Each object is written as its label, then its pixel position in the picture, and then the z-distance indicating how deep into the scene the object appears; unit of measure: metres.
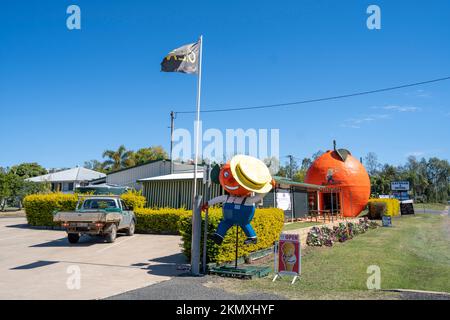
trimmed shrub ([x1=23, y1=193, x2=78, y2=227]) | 19.08
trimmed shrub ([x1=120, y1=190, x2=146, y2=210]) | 18.69
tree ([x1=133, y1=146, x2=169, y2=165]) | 53.32
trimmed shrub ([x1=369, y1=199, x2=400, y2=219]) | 27.44
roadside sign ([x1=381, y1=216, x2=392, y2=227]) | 22.39
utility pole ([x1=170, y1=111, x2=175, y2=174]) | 33.94
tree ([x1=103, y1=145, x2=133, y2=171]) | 53.28
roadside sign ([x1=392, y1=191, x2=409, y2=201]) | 35.47
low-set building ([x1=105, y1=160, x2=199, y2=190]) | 26.59
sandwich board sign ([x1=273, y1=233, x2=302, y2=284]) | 7.68
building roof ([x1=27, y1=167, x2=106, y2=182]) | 45.16
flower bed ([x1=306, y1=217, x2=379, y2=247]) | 13.80
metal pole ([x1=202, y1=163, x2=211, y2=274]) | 8.34
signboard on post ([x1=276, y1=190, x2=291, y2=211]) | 19.43
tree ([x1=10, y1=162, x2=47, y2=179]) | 56.47
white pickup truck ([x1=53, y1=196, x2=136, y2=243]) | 12.23
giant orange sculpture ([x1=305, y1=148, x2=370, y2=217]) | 26.34
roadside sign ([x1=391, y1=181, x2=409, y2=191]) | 34.41
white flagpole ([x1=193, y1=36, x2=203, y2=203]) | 8.36
